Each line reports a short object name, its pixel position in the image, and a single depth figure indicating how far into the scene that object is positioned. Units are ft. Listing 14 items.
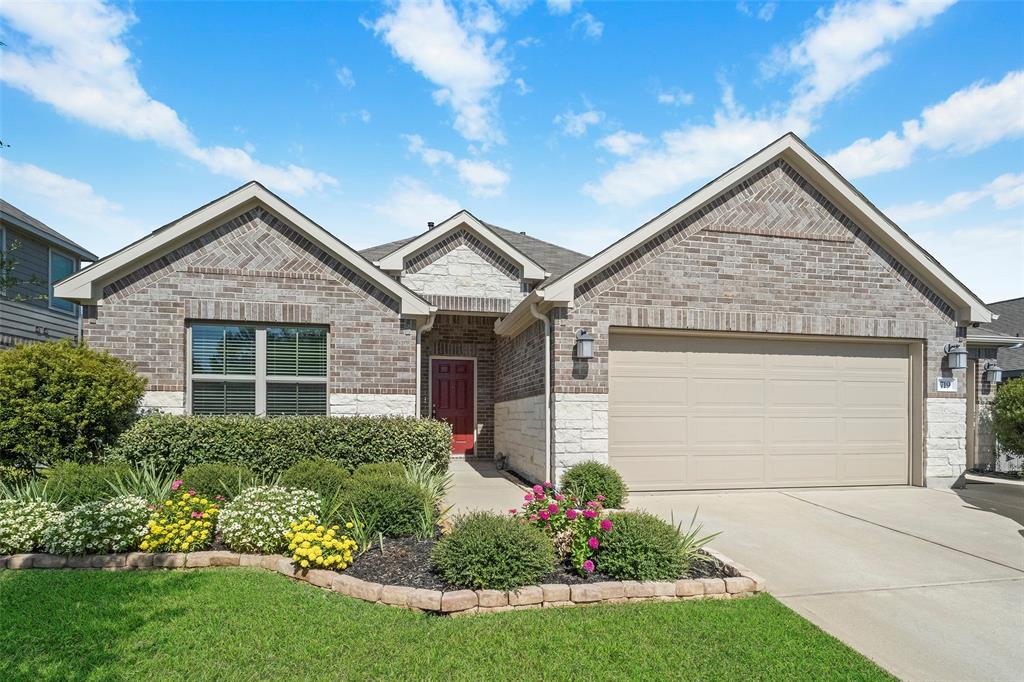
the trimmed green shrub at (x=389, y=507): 18.54
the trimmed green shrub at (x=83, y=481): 20.17
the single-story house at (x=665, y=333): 29.19
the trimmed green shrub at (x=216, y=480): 21.09
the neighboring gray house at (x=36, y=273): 46.88
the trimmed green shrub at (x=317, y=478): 21.38
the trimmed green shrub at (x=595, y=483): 26.14
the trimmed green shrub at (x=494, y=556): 14.39
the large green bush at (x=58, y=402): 24.72
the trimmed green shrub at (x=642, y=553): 15.19
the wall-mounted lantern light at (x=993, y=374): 37.09
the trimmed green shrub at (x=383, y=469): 24.30
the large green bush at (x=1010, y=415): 34.07
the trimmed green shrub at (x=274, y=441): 26.25
